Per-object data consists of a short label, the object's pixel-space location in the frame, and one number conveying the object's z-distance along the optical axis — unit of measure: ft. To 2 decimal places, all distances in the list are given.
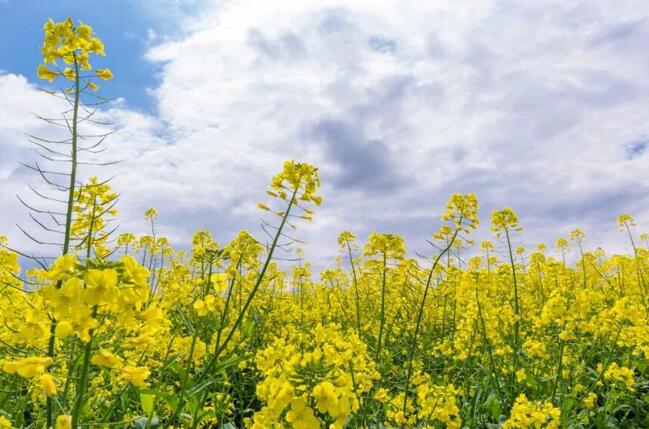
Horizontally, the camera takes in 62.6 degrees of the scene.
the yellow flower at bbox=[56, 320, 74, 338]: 1.00
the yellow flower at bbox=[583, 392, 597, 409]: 2.69
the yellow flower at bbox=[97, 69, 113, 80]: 1.84
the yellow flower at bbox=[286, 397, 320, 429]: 1.20
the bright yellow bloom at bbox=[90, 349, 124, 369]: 1.05
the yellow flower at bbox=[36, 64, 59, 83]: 1.81
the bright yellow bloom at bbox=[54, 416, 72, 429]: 1.13
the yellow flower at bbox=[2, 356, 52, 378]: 1.09
